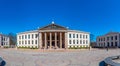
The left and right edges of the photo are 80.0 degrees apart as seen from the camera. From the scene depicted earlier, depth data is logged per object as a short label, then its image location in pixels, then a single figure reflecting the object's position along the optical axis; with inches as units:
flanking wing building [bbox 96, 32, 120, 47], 1365.1
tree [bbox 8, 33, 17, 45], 2061.9
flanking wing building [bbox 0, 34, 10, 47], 1711.7
